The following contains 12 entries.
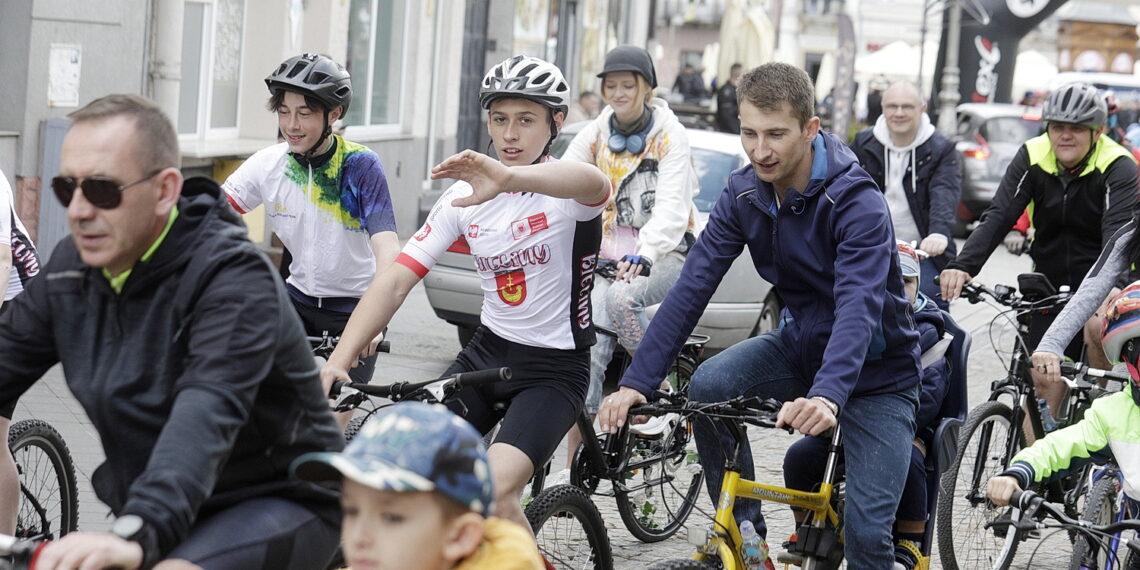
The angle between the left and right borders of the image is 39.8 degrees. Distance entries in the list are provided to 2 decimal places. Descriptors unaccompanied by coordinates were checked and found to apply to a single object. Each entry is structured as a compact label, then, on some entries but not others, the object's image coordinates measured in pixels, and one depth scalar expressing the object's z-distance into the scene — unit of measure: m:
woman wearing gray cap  7.21
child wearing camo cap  2.47
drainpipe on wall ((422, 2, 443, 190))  19.42
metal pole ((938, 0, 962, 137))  30.30
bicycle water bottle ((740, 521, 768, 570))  4.37
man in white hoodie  8.44
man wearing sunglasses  2.84
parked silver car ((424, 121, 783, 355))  9.87
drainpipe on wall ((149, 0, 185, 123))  11.53
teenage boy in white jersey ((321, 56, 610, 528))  4.63
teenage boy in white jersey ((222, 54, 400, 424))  5.50
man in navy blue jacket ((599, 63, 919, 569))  4.32
